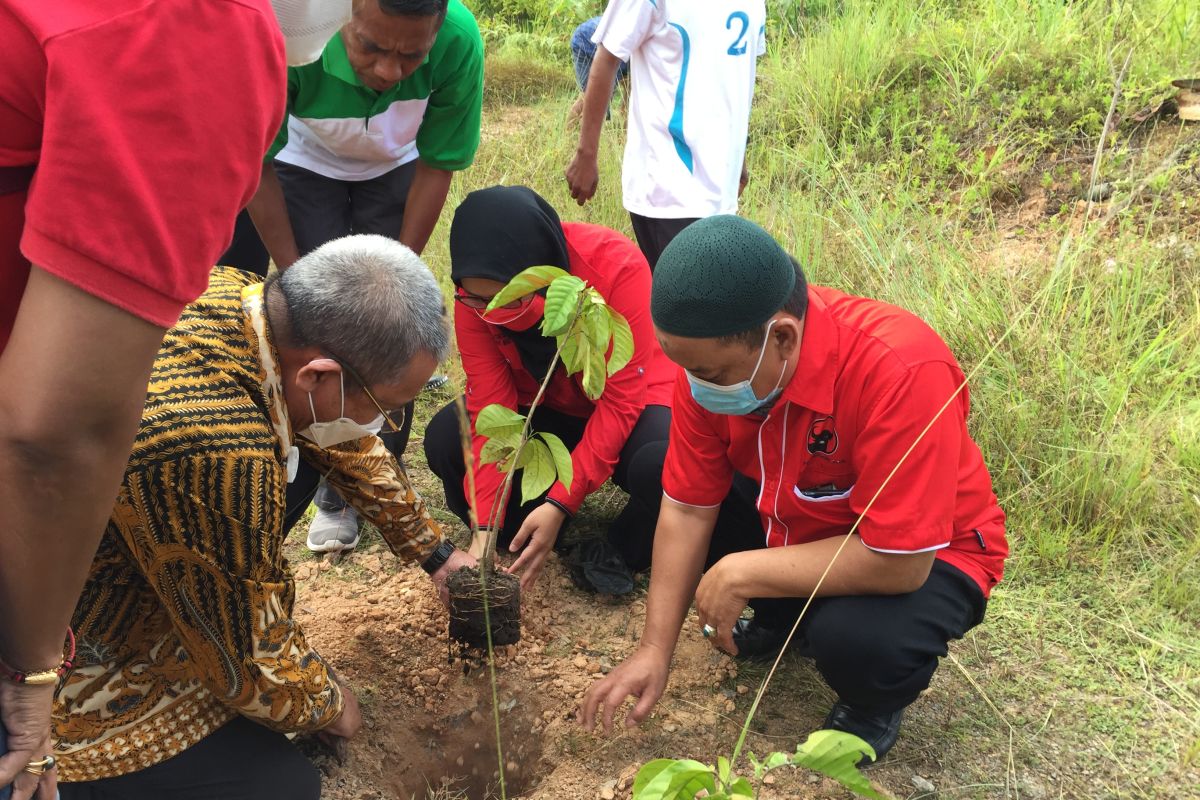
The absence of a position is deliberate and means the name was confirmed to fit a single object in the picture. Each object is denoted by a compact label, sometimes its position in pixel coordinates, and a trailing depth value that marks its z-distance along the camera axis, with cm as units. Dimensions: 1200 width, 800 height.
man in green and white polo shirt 265
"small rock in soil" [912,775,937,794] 218
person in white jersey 312
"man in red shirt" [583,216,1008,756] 185
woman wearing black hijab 266
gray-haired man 162
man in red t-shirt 94
